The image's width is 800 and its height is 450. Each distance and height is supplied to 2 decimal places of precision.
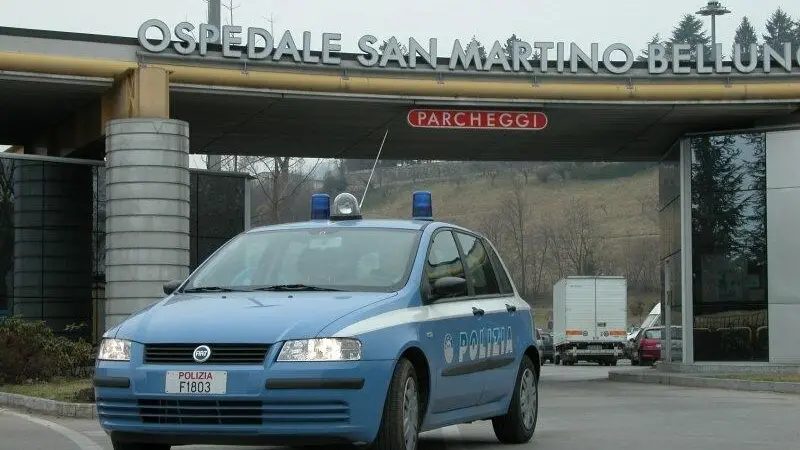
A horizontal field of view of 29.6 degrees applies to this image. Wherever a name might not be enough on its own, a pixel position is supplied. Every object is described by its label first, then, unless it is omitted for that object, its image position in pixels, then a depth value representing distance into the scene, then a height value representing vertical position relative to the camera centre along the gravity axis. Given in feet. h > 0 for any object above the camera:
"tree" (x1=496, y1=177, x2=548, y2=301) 383.65 +1.58
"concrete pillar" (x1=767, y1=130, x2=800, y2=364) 101.81 +0.17
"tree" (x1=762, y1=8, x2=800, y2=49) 565.12 +83.86
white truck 179.52 -8.49
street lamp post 129.49 +20.65
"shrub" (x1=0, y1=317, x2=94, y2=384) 70.38 -4.99
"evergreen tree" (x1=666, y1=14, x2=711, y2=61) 543.39 +78.85
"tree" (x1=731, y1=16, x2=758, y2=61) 570.33 +83.19
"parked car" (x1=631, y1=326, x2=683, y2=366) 164.35 -10.53
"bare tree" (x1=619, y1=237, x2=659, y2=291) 382.42 -3.90
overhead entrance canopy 86.28 +9.41
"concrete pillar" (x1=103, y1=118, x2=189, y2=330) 85.97 +2.37
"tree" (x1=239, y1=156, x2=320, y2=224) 166.61 +8.33
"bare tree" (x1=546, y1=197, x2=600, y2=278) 386.93 +2.05
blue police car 28.53 -1.90
